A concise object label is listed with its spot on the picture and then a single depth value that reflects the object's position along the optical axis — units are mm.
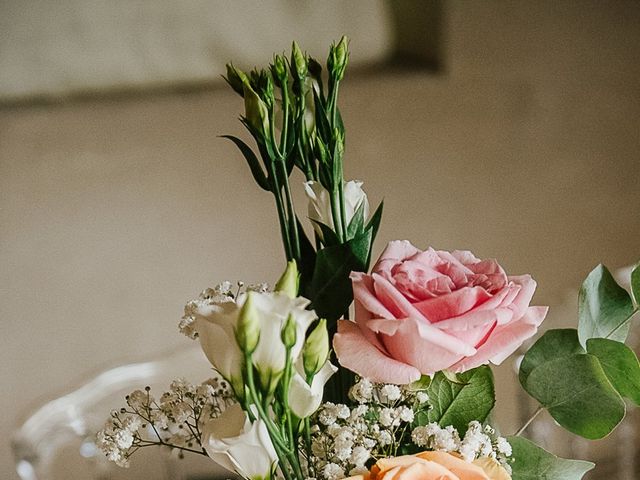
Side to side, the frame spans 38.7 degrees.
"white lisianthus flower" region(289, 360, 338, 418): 494
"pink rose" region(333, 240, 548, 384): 504
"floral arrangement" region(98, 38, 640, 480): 485
